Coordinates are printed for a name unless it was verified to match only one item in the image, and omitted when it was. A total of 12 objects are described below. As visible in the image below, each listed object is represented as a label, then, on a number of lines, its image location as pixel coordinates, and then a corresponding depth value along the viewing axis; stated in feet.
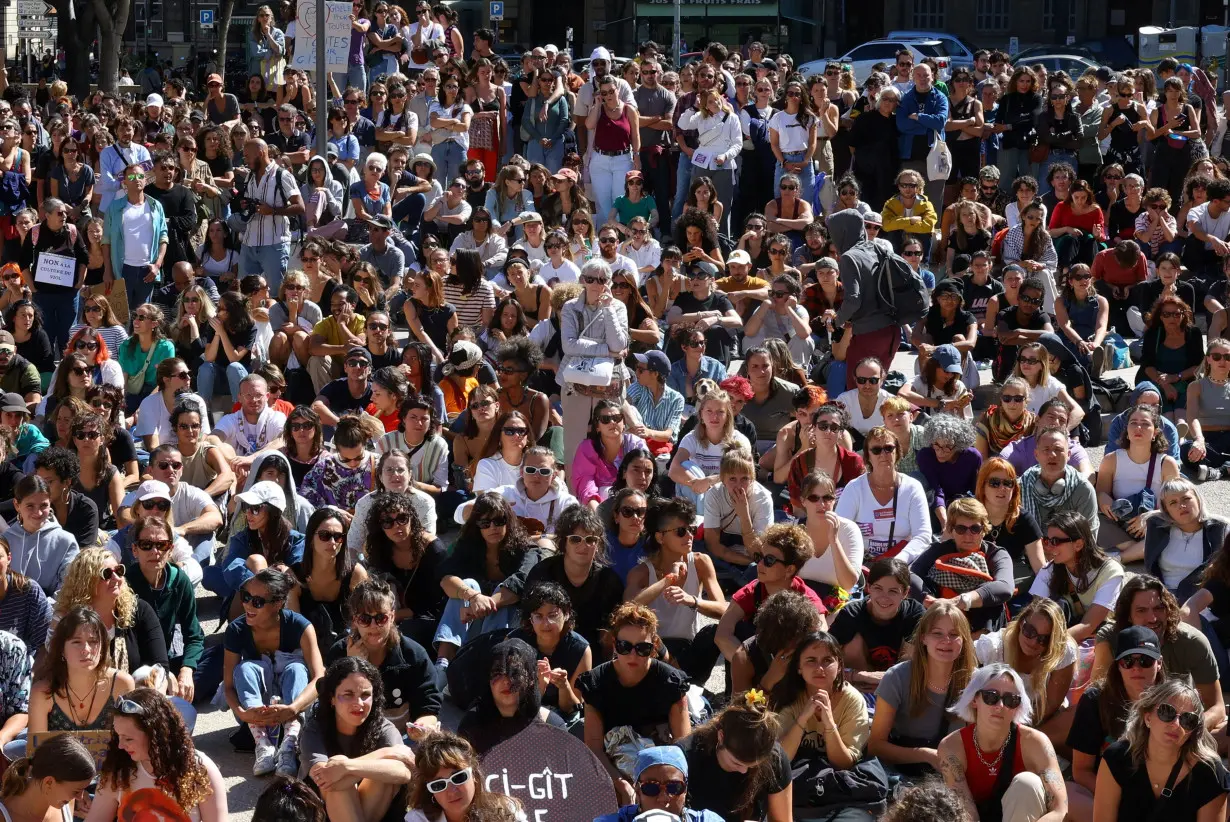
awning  134.92
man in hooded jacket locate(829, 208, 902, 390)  39.01
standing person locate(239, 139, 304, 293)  48.98
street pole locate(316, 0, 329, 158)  52.16
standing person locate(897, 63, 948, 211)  55.83
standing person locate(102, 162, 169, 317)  48.60
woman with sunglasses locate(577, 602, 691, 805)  23.88
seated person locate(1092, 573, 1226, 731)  24.49
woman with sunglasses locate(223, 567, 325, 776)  24.45
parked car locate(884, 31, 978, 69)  115.34
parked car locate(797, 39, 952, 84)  108.06
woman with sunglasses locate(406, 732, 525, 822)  19.81
